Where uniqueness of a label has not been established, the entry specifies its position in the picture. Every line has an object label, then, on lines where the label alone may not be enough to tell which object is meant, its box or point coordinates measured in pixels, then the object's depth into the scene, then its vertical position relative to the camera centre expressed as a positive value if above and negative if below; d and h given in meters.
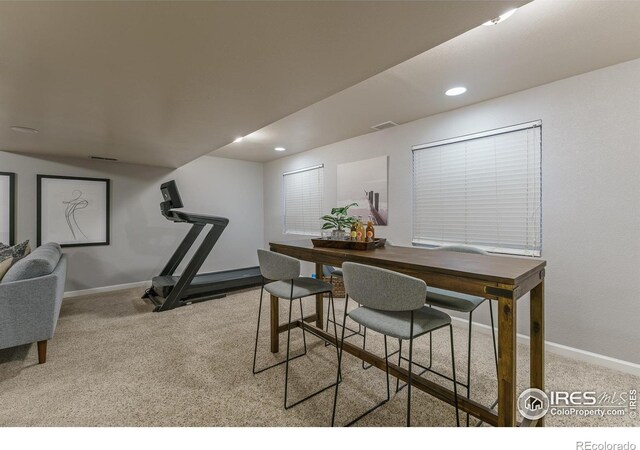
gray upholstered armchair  2.13 -0.61
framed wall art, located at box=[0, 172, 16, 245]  3.59 +0.23
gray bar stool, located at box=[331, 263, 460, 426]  1.27 -0.37
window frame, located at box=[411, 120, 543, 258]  2.47 +0.50
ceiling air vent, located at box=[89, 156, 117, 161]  4.02 +0.96
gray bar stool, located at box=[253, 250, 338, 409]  1.87 -0.43
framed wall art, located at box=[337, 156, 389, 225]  3.62 +0.50
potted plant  2.27 +0.02
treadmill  3.56 -0.77
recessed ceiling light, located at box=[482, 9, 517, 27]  1.54 +1.13
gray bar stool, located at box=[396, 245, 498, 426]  1.73 -0.48
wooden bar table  1.19 -0.27
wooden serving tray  1.98 -0.14
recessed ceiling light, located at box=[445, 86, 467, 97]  2.46 +1.18
